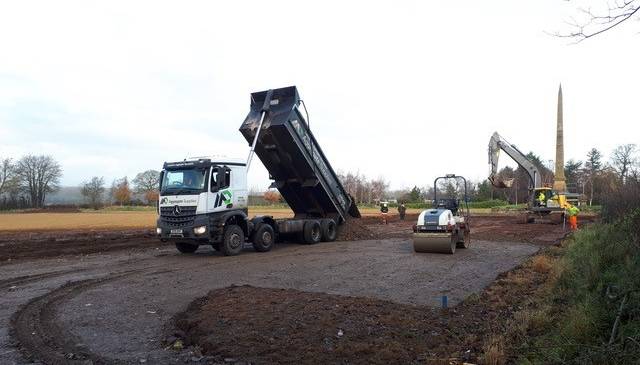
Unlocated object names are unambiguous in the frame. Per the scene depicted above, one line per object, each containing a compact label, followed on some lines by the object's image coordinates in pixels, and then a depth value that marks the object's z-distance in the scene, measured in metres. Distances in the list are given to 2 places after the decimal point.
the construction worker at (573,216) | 21.69
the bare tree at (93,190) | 98.27
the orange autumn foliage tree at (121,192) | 95.09
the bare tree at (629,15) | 4.26
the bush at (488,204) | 59.50
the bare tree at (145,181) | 101.62
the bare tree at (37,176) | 92.00
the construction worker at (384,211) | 30.26
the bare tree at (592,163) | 72.84
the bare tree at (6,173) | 89.94
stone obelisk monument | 39.53
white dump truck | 13.55
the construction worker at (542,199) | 27.92
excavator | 26.94
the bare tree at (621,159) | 60.59
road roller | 13.98
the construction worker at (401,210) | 33.56
